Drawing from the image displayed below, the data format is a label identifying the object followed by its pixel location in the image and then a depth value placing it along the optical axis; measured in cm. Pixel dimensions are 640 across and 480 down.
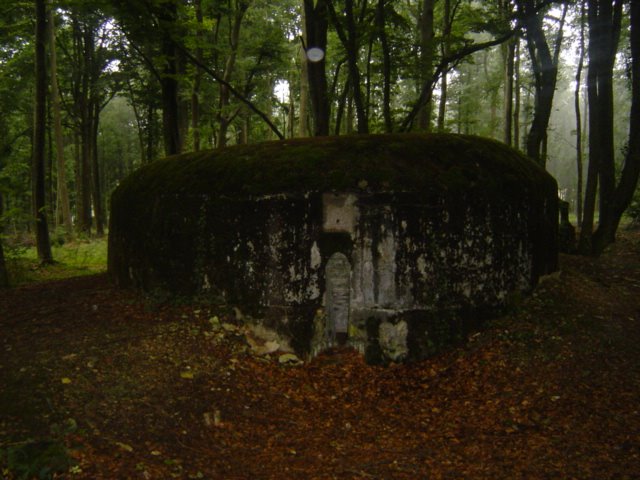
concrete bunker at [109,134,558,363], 546
